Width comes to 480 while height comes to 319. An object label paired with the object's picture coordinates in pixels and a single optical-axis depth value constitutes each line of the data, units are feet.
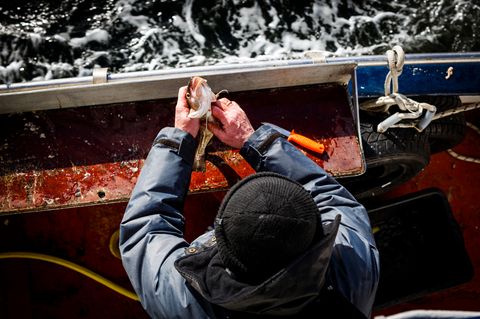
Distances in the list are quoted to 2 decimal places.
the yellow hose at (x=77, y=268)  9.40
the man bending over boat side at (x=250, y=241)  4.24
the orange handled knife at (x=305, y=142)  7.32
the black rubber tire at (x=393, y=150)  8.45
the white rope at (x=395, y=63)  7.50
